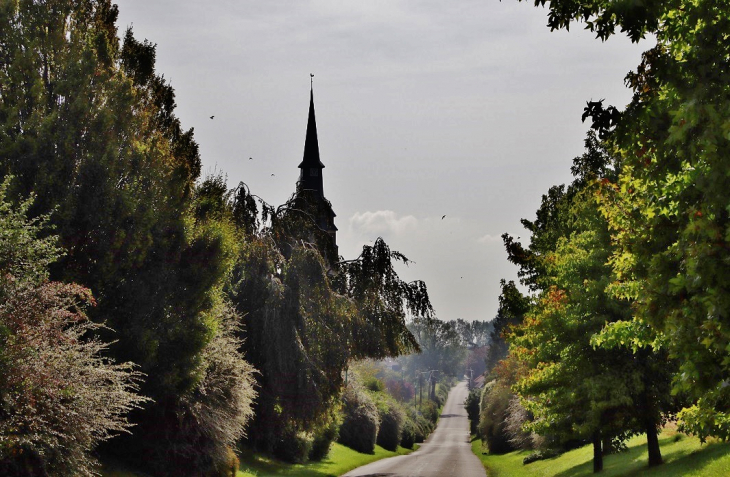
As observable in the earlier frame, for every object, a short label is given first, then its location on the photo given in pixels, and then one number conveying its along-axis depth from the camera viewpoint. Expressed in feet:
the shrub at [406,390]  533.63
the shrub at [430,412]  401.04
